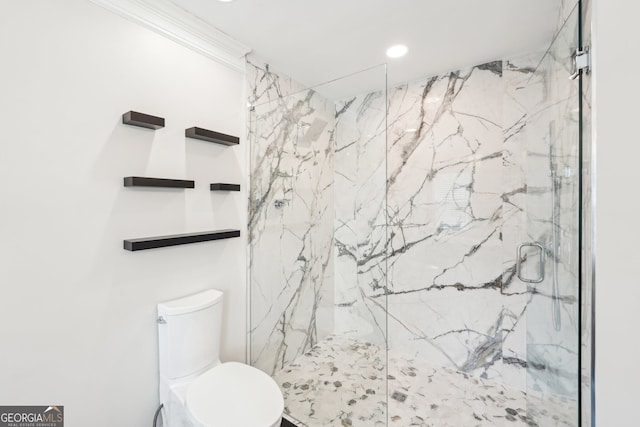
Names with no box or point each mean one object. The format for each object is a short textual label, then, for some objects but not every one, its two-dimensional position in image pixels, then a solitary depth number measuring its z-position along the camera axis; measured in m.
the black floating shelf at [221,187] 1.77
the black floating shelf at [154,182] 1.34
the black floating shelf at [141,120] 1.32
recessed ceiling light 1.95
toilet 1.21
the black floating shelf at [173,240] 1.33
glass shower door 1.10
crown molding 1.38
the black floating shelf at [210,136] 1.61
